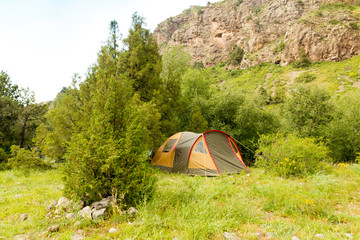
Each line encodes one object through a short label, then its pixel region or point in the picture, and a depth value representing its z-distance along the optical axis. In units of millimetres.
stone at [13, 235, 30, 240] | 2531
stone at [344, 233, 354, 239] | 2442
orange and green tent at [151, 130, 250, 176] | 8203
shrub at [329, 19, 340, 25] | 40288
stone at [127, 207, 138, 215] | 3192
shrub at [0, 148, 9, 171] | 9461
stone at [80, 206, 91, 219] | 3045
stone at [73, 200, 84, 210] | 3295
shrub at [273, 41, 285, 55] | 48819
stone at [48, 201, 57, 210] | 3468
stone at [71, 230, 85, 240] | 2514
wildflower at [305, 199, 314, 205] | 3604
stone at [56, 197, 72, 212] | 3303
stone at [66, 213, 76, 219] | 3070
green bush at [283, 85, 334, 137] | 12922
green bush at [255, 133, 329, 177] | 6750
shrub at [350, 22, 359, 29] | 38803
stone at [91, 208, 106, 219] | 3074
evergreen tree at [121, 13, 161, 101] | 9562
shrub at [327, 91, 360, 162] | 13008
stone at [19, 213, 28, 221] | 3178
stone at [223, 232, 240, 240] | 2500
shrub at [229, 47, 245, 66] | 60528
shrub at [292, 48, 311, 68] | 40188
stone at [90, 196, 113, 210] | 3289
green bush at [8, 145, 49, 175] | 8289
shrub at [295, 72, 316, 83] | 31703
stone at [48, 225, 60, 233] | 2727
